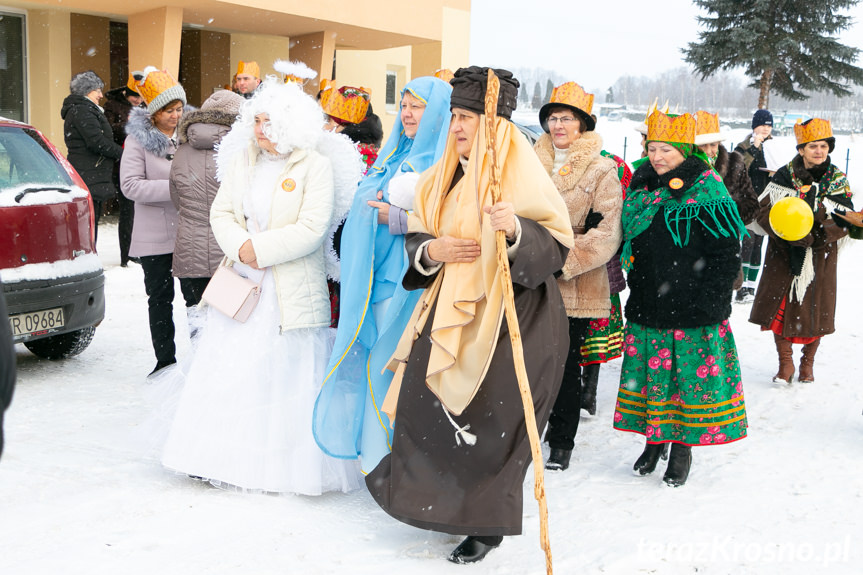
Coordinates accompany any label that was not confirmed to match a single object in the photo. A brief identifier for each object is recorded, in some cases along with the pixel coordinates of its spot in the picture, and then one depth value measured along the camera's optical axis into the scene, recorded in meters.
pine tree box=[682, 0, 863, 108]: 29.19
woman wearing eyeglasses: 4.45
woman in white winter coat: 4.05
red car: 5.39
